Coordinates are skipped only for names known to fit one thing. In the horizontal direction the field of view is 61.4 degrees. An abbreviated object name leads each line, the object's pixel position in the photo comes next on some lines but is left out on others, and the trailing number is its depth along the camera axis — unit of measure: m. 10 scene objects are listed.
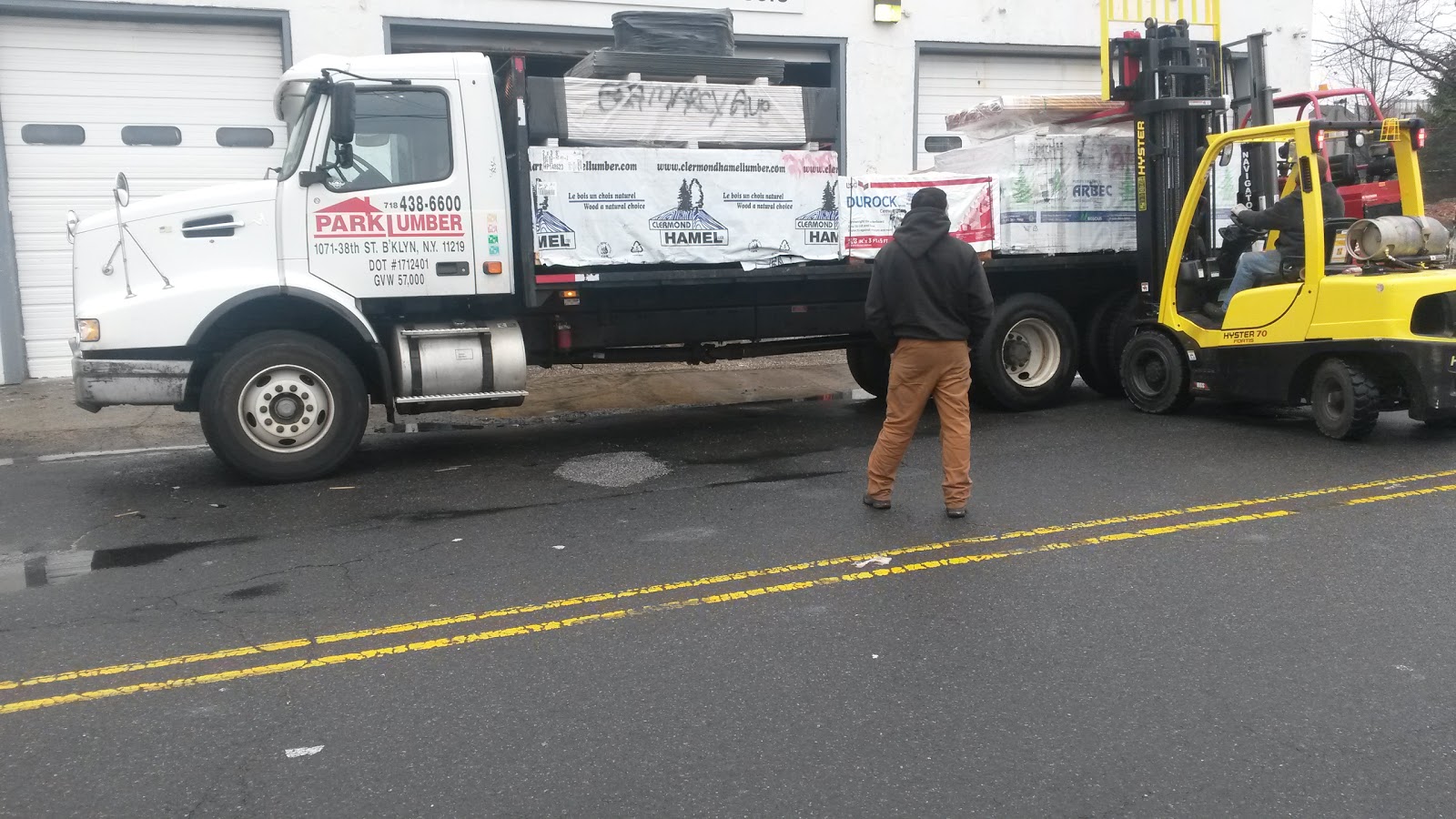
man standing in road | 6.66
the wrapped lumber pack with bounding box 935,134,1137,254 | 9.90
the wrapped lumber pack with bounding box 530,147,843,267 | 8.38
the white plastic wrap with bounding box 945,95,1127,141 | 10.16
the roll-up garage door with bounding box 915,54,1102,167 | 14.95
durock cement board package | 9.30
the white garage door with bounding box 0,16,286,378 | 11.89
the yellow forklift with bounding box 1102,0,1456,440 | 7.99
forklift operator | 8.43
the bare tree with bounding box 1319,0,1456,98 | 24.03
